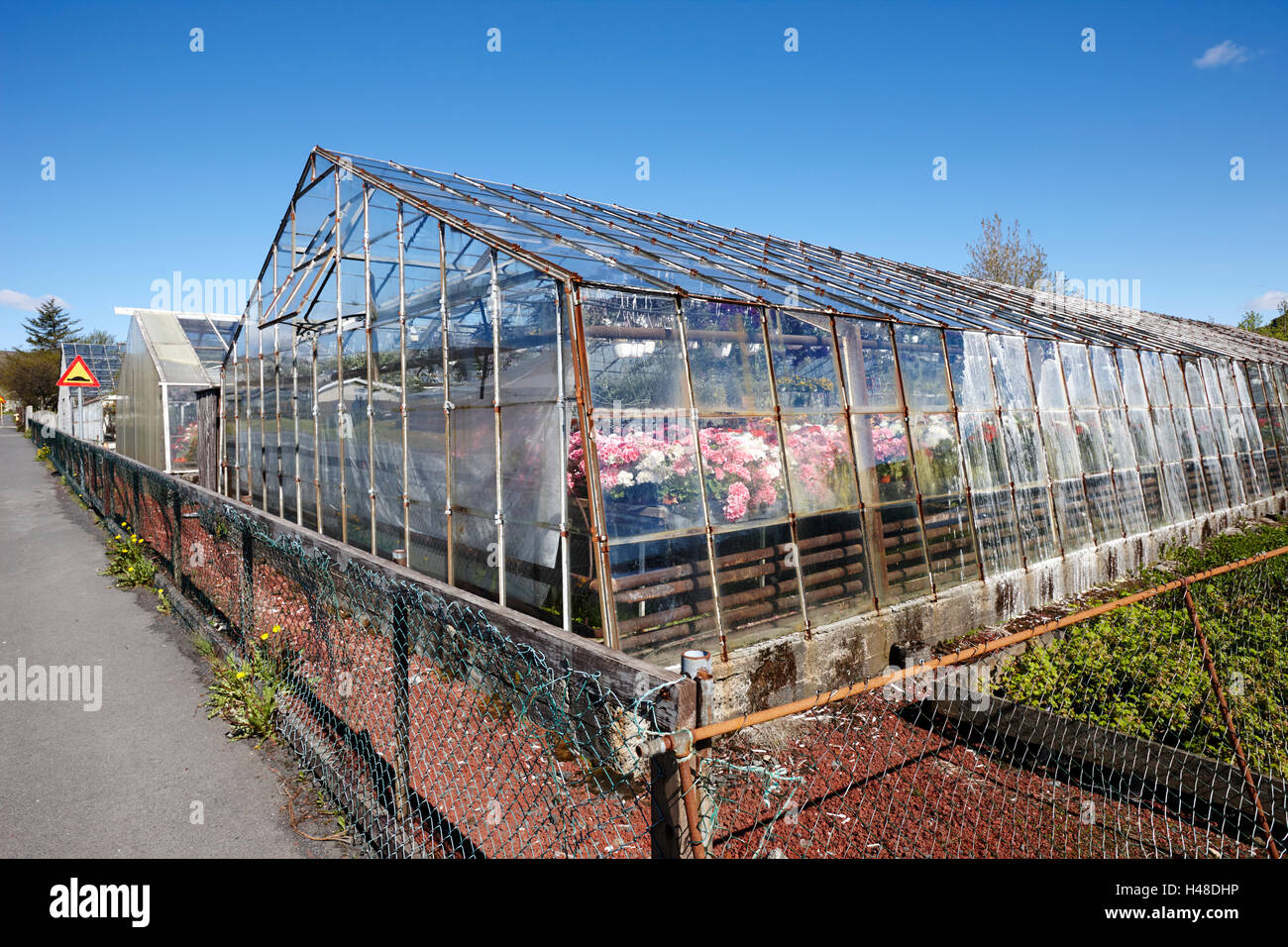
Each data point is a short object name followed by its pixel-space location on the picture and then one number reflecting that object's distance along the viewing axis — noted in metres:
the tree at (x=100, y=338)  69.87
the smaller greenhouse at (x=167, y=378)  16.33
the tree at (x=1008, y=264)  32.72
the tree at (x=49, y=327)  67.12
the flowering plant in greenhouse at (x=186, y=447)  16.33
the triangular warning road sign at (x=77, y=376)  17.12
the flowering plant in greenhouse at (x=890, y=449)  7.07
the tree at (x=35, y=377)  50.31
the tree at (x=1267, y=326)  37.94
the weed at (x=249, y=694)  5.00
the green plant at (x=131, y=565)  9.28
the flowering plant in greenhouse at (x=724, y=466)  5.34
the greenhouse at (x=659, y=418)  5.49
